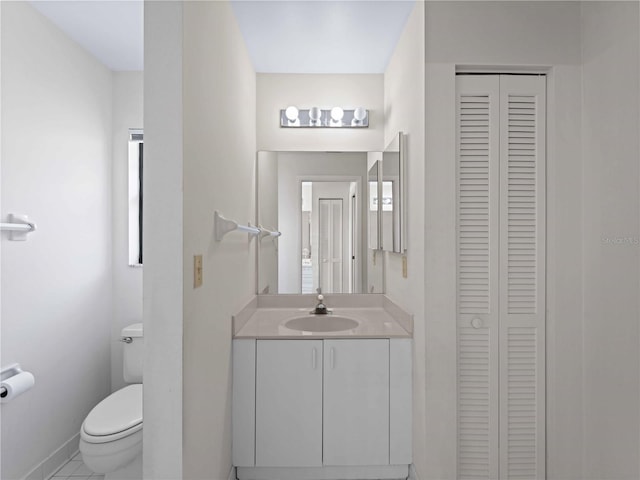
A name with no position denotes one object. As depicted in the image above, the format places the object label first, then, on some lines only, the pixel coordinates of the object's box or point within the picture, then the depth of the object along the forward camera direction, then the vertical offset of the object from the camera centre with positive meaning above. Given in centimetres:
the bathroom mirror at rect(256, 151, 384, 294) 267 +11
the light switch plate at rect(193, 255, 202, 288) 135 -14
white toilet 169 -92
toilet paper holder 175 -66
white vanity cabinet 193 -87
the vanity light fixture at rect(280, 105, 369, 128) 263 +81
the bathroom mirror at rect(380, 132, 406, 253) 206 +21
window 261 +25
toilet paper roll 166 -68
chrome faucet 243 -49
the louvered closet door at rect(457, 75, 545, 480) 177 -22
